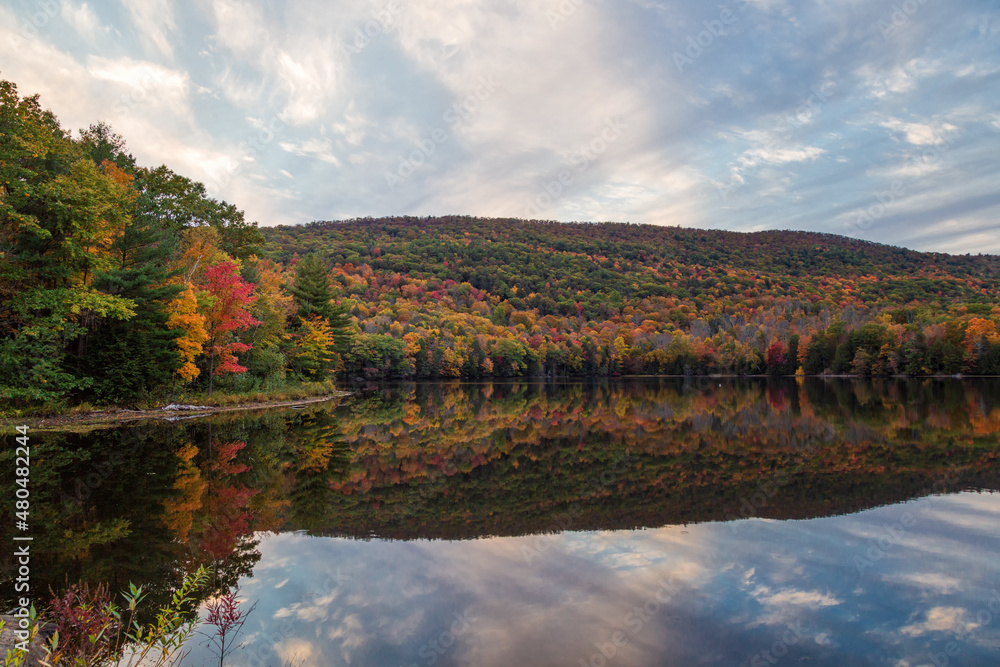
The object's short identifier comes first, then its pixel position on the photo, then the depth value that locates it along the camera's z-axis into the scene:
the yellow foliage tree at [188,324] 25.52
